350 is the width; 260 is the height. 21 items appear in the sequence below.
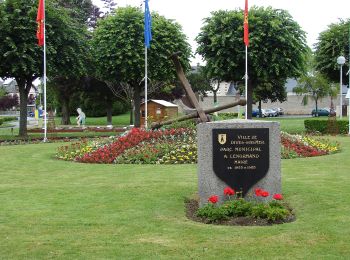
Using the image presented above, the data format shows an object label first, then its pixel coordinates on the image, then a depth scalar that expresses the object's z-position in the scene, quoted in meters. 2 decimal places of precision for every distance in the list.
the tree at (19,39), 26.77
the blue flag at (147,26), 26.09
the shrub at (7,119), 59.65
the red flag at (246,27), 25.97
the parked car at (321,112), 68.25
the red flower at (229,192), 7.80
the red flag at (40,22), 24.41
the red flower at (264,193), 7.80
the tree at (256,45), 29.73
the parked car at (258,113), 67.70
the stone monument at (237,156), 8.16
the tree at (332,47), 35.06
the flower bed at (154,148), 15.52
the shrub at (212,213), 7.54
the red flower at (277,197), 7.59
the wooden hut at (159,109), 38.91
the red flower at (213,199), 7.63
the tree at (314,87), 69.25
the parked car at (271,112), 70.56
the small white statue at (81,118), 40.29
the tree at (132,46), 31.23
